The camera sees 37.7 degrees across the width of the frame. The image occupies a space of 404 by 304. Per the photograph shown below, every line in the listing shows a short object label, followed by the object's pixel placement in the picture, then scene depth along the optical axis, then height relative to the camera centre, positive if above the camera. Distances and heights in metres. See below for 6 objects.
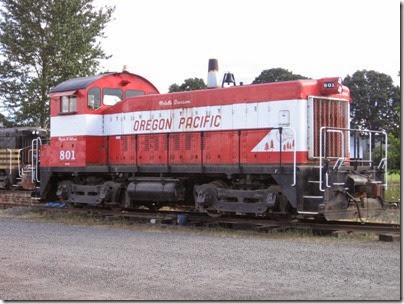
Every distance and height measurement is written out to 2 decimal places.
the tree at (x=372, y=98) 46.50 +5.45
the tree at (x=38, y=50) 28.47 +5.57
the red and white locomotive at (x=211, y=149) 12.66 +0.36
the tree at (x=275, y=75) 48.59 +7.44
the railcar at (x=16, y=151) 25.08 +0.58
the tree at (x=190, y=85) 52.64 +7.26
